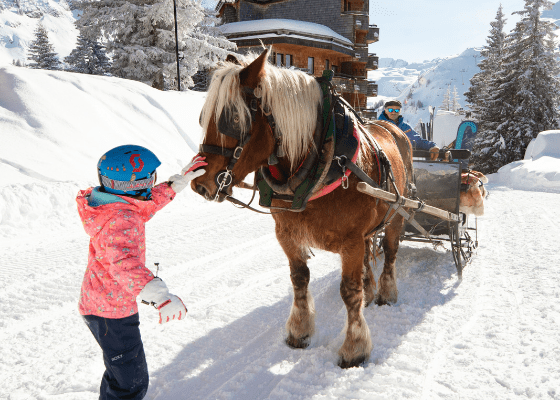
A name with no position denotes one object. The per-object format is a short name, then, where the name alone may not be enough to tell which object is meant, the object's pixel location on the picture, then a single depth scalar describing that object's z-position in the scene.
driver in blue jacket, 5.24
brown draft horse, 1.99
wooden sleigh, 4.45
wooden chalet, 21.53
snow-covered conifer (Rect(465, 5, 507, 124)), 26.42
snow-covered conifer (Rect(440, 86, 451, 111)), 56.72
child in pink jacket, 1.71
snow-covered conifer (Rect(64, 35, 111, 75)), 23.22
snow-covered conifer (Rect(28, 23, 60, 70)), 24.28
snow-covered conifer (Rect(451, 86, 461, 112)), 58.33
